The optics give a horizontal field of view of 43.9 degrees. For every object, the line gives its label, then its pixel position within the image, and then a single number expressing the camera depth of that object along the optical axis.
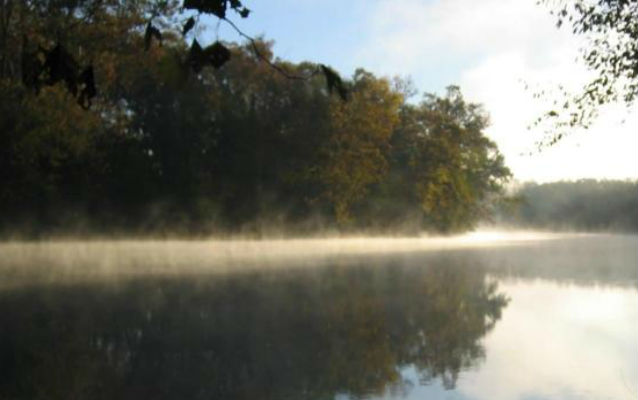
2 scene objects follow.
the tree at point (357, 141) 46.66
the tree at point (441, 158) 52.66
